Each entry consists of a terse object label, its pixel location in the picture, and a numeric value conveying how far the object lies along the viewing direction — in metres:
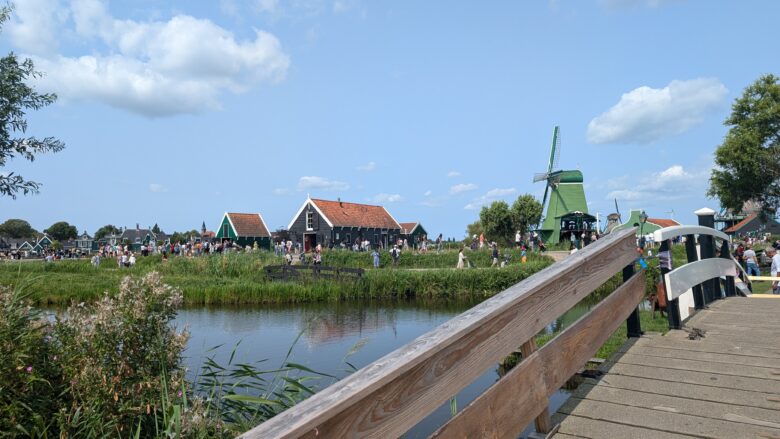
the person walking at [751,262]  14.52
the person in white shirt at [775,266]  13.02
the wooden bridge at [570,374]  1.51
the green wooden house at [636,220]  48.03
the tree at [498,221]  57.41
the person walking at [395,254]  33.44
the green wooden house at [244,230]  50.81
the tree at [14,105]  6.21
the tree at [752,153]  25.83
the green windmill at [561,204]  46.61
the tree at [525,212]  56.28
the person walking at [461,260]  27.06
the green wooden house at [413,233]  56.69
